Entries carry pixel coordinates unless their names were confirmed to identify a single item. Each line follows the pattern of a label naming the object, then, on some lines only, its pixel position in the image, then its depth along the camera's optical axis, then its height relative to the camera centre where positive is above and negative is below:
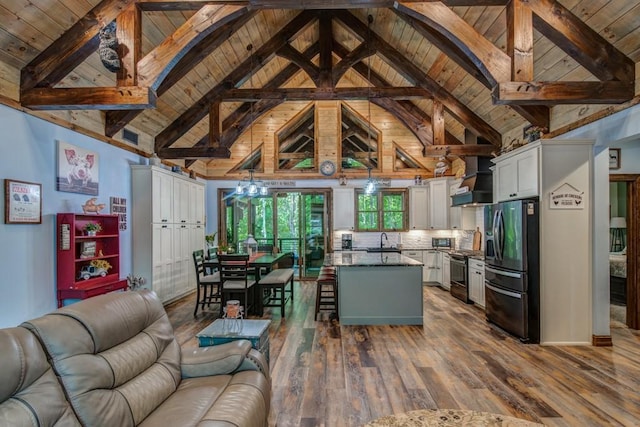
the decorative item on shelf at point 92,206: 4.20 +0.15
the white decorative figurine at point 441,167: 7.39 +1.11
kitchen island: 4.84 -1.11
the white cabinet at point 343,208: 8.16 +0.23
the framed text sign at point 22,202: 3.23 +0.16
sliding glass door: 8.41 -0.19
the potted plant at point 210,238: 6.19 -0.37
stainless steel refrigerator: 3.98 -0.64
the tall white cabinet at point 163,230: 5.32 -0.20
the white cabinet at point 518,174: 4.04 +0.55
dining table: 5.20 -0.74
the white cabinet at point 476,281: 5.58 -1.10
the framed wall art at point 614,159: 4.63 +0.79
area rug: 1.47 -0.91
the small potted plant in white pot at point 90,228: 4.09 -0.12
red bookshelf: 3.79 -0.47
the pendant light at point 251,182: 5.85 +0.85
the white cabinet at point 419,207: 8.00 +0.24
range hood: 5.95 +0.60
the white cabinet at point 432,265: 7.75 -1.12
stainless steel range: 6.09 -1.07
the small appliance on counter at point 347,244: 8.17 -0.65
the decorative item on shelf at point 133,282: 4.36 -0.84
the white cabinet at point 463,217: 7.20 +0.00
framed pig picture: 3.89 +0.60
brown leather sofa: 1.37 -0.80
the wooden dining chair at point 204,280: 5.30 -1.00
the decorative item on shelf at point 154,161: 5.65 +0.97
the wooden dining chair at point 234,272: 4.85 -0.78
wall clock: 8.19 +1.23
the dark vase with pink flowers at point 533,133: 4.52 +1.17
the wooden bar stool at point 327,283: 5.11 -1.06
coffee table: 2.55 -0.90
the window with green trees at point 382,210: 8.31 +0.18
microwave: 7.86 -0.59
